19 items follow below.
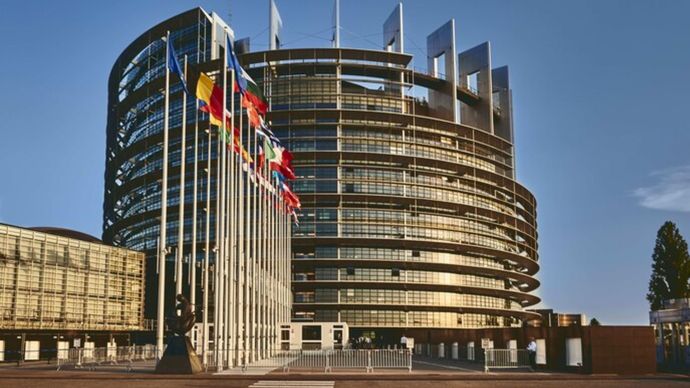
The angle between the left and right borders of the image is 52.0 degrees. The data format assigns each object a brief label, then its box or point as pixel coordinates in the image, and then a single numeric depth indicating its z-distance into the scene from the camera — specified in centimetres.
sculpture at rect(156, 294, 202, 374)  3894
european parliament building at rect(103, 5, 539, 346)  10750
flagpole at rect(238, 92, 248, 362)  4859
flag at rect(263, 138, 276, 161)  5825
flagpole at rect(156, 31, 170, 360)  4003
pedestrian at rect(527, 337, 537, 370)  4359
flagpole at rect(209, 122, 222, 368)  4154
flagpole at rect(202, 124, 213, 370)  4258
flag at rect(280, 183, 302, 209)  7238
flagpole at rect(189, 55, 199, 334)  4750
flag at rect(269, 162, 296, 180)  6380
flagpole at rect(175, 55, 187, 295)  4478
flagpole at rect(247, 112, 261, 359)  5401
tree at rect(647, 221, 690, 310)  8500
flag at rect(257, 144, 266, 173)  5907
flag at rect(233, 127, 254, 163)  4912
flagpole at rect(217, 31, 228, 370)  4409
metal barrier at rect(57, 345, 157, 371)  4612
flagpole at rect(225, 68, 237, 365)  4524
